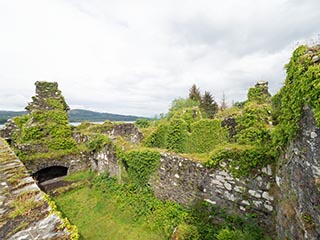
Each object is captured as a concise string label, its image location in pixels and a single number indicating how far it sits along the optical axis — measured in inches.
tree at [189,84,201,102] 1669.5
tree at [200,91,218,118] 1445.6
